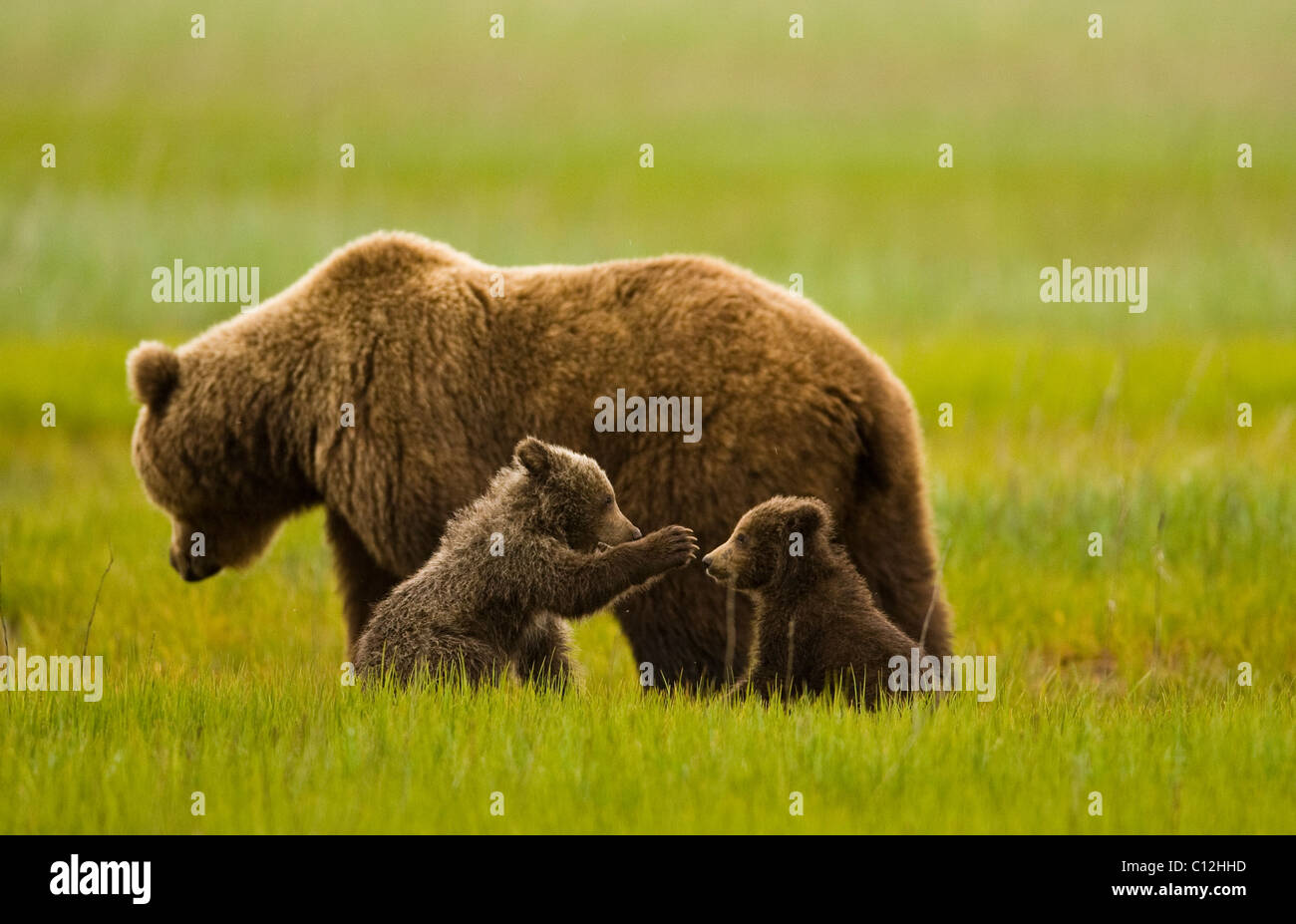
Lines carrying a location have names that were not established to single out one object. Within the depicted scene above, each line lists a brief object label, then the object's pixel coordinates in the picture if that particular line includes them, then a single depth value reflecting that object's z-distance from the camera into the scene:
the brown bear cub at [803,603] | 11.86
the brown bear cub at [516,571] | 12.02
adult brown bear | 13.19
